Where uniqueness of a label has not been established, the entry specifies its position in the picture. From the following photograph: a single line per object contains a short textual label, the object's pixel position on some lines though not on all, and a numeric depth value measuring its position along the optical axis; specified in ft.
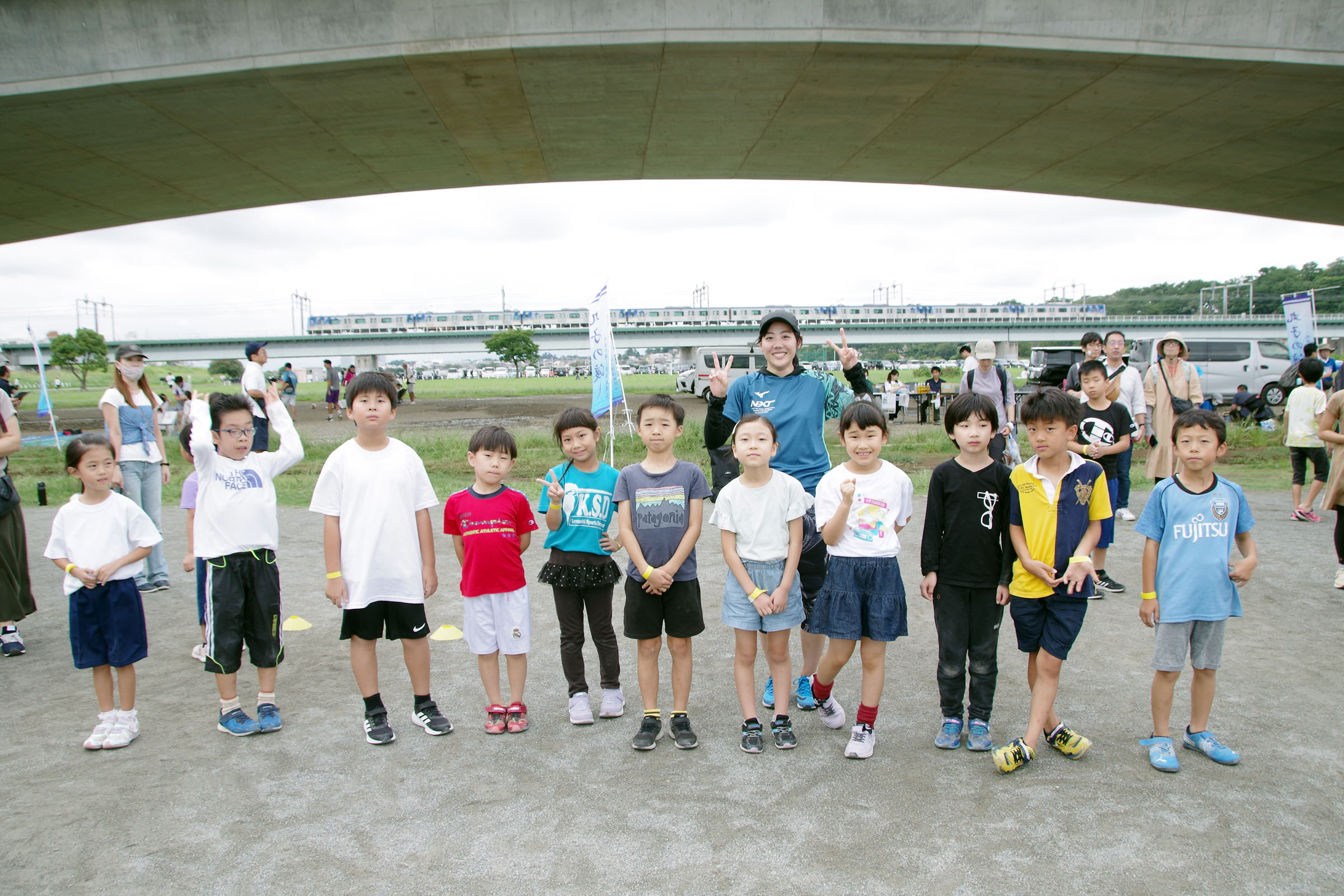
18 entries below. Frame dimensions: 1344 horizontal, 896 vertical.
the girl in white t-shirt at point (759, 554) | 11.62
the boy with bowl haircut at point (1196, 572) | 10.82
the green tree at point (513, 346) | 231.50
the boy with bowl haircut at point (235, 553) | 12.46
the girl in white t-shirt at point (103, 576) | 11.96
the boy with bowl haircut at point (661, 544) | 12.05
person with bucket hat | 23.41
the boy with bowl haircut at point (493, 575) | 12.45
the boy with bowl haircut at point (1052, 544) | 10.96
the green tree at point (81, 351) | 255.29
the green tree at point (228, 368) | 321.50
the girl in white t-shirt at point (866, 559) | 11.35
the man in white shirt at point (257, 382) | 19.08
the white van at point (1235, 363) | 73.82
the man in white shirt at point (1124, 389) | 21.39
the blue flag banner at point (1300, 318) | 46.47
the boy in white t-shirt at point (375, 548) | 12.09
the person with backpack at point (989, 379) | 22.76
